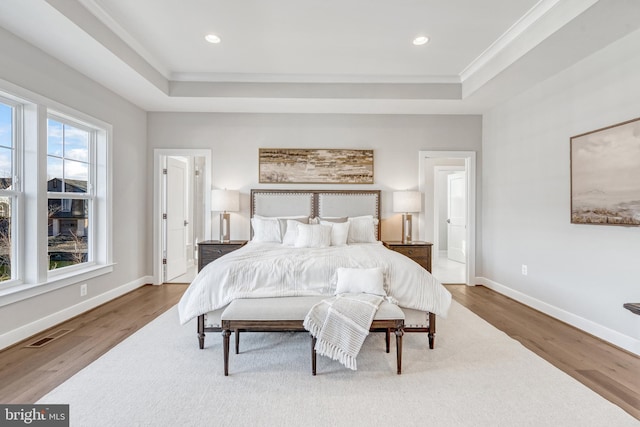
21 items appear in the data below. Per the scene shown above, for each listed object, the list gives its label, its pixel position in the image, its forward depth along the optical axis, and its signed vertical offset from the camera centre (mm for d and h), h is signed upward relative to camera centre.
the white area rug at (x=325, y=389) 1771 -1168
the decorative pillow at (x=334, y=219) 4508 -83
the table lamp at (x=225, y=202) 4531 +163
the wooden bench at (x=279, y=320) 2211 -771
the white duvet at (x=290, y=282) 2586 -593
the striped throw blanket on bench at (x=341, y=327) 2186 -817
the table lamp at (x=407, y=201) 4582 +188
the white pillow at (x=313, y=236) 3816 -287
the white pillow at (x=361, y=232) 4379 -265
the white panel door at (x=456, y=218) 7199 -100
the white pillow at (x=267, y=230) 4297 -242
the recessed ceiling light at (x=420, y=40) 3191 +1822
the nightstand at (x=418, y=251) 4410 -537
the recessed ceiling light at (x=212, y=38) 3171 +1828
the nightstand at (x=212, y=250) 4336 -523
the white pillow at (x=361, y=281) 2520 -561
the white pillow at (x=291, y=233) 4027 -273
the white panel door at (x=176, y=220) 5007 -116
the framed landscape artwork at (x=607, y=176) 2615 +358
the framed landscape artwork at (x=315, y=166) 4855 +750
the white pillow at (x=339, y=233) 4062 -262
